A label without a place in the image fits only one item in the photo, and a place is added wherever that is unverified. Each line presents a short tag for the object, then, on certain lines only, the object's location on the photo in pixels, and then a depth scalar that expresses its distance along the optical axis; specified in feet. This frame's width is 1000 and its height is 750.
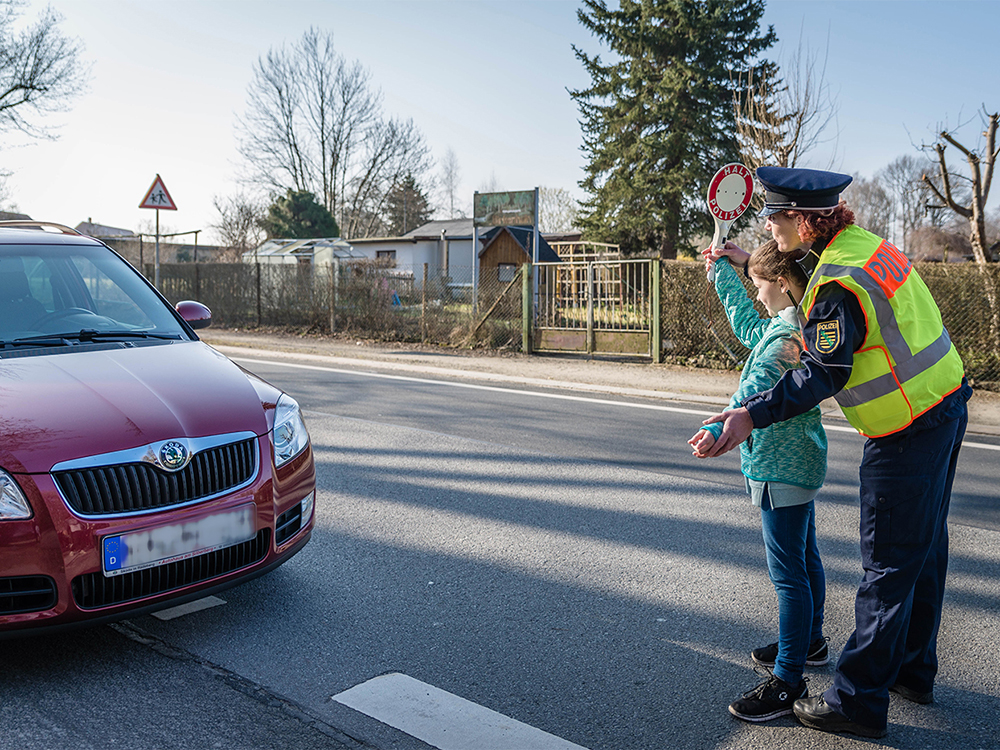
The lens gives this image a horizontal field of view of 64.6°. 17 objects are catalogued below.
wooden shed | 133.89
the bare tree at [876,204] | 239.09
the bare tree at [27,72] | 99.86
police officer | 8.39
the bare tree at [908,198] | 238.44
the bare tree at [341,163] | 155.94
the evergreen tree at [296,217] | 142.51
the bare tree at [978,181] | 45.01
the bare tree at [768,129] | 56.24
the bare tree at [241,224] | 157.38
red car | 9.41
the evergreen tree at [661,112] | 97.96
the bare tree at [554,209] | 234.38
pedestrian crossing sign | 57.67
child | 9.45
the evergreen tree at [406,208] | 175.32
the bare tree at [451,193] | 267.39
